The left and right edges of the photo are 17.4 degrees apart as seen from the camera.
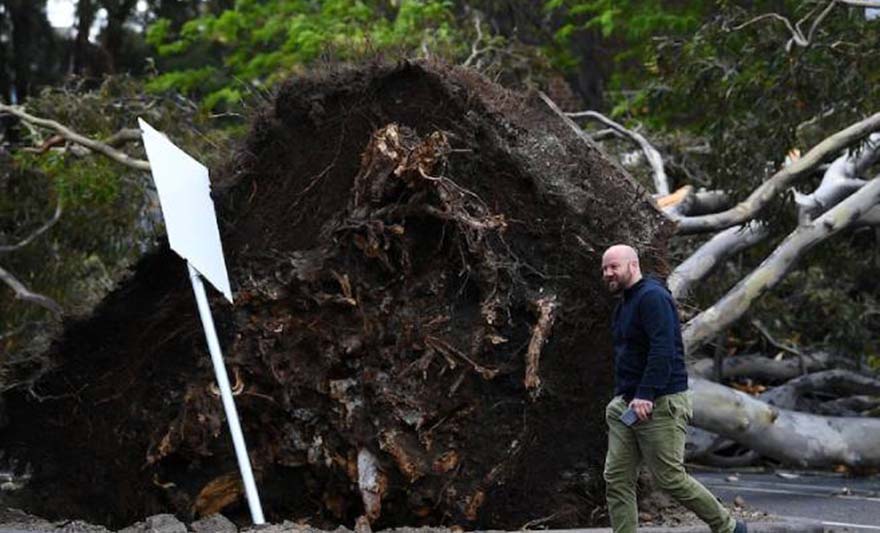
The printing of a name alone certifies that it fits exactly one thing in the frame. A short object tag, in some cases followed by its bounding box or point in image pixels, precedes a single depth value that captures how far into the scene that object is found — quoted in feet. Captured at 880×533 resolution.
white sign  49.98
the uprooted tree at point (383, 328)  51.15
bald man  43.89
